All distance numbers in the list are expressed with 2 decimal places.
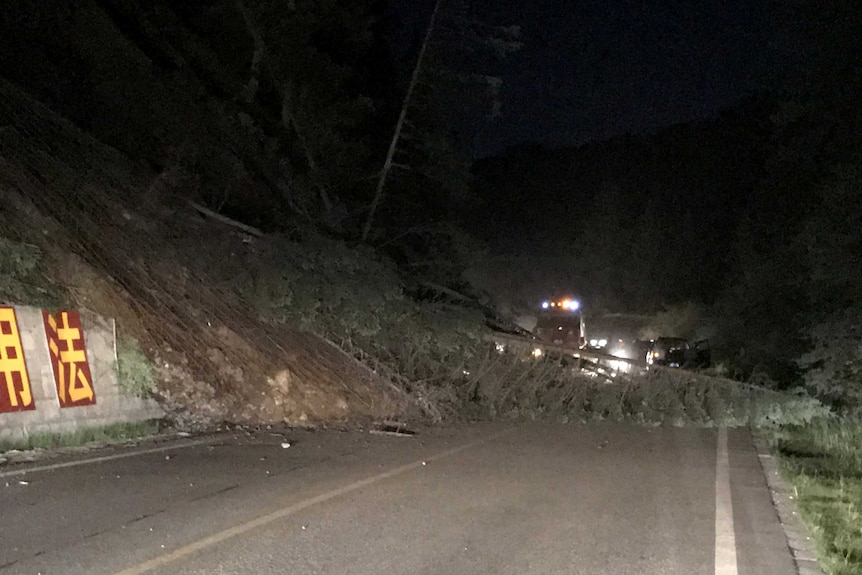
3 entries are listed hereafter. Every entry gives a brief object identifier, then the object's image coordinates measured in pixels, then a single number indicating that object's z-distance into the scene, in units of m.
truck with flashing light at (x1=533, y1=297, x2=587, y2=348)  31.81
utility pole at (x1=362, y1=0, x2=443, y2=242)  20.06
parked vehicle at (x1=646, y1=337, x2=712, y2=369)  33.25
